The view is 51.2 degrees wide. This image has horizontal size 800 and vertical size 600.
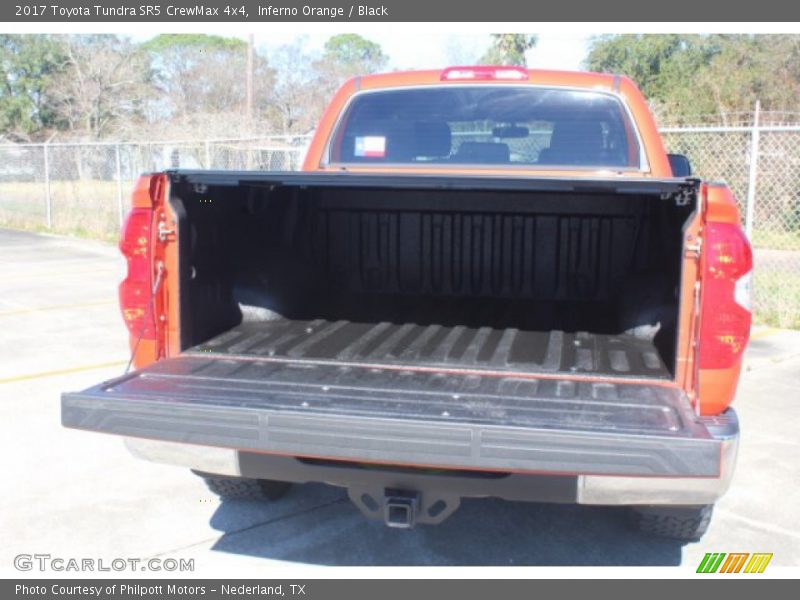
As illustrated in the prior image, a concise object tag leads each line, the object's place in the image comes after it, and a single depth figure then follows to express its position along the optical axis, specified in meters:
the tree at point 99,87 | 45.38
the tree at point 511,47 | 29.70
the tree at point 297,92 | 44.50
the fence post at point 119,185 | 16.09
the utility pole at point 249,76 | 25.32
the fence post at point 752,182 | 8.47
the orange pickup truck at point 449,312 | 2.69
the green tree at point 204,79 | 48.19
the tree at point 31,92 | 50.75
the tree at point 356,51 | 66.38
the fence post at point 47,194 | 19.04
